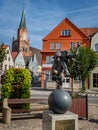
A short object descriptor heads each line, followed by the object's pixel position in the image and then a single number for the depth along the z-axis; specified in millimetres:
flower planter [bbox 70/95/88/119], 6412
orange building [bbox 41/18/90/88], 24078
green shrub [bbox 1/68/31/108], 7201
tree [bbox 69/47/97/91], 17316
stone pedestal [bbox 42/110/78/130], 3743
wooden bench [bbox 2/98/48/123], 5837
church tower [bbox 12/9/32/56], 63437
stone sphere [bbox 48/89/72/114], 3706
